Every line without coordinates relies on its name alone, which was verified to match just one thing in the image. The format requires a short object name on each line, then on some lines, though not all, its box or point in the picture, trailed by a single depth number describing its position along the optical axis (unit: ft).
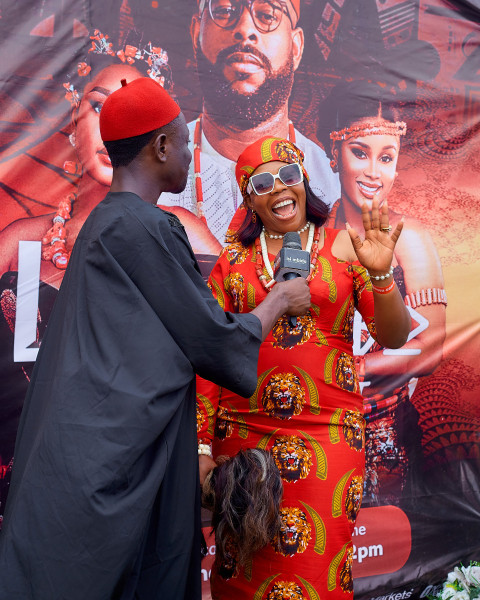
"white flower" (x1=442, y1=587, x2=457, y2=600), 10.11
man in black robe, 4.59
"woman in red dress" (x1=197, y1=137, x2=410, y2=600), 6.55
